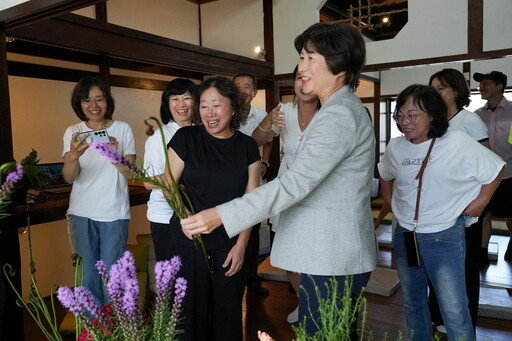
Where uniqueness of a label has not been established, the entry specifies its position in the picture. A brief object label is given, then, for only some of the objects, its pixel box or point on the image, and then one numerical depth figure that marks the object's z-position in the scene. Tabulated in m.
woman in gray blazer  1.22
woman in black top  1.77
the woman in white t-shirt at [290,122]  2.37
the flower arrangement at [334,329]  0.71
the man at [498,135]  3.90
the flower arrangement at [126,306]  0.72
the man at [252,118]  2.86
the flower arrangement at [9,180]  0.71
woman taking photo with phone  2.39
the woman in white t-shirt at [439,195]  1.87
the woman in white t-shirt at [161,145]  2.17
